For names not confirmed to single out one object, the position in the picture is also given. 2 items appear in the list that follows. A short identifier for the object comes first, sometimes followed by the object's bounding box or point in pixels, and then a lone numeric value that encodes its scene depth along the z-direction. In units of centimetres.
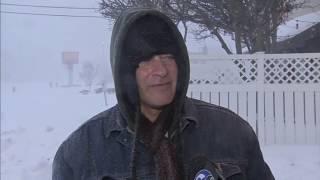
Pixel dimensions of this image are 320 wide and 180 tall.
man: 95
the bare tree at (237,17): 355
